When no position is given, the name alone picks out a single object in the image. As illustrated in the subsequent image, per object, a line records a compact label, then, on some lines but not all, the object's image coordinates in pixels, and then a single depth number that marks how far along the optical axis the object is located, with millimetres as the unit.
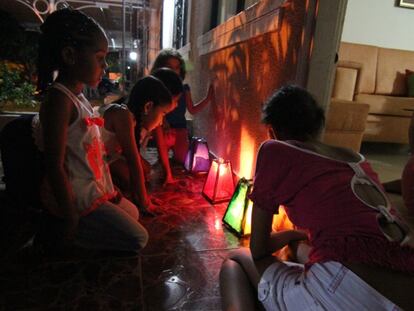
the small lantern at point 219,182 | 2168
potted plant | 4609
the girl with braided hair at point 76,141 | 1288
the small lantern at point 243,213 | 1739
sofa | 3570
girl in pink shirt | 712
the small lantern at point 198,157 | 2893
